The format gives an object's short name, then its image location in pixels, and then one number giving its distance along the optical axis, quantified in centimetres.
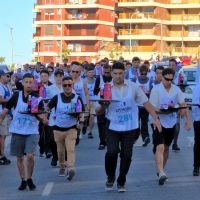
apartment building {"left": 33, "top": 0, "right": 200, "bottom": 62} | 9219
